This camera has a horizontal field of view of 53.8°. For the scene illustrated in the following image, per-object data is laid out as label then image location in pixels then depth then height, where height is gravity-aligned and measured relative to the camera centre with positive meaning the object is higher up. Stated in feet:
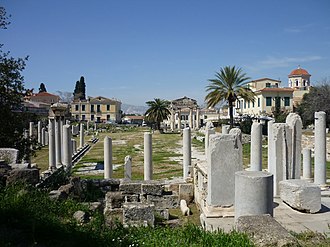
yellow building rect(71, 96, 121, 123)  311.88 +13.08
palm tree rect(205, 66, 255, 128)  107.14 +11.48
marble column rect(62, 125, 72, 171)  58.44 -4.39
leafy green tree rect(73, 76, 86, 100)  326.89 +34.71
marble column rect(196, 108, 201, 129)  221.23 +1.82
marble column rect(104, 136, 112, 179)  49.55 -5.39
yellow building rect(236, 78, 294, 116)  186.46 +13.00
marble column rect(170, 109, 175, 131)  227.79 +2.55
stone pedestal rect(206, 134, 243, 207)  26.21 -3.42
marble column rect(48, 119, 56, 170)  56.49 -4.20
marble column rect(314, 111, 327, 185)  37.45 -3.34
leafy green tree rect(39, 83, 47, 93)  341.82 +36.53
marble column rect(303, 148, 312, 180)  44.14 -5.78
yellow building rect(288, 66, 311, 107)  263.08 +36.27
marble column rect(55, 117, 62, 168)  59.26 -4.27
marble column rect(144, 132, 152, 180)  45.96 -4.75
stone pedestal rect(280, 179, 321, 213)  25.20 -5.81
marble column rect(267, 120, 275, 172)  32.09 -1.28
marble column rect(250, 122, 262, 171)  36.76 -2.89
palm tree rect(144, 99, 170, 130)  186.09 +7.24
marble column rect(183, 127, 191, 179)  46.98 -3.77
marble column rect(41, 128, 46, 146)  107.44 -4.57
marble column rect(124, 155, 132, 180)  45.29 -6.23
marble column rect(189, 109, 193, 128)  220.19 +3.16
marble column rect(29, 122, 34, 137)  96.17 -1.33
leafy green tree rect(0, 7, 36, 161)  38.50 +2.39
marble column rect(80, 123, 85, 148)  103.71 -4.19
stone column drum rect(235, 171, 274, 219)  20.25 -4.53
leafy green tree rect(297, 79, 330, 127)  121.39 +7.83
